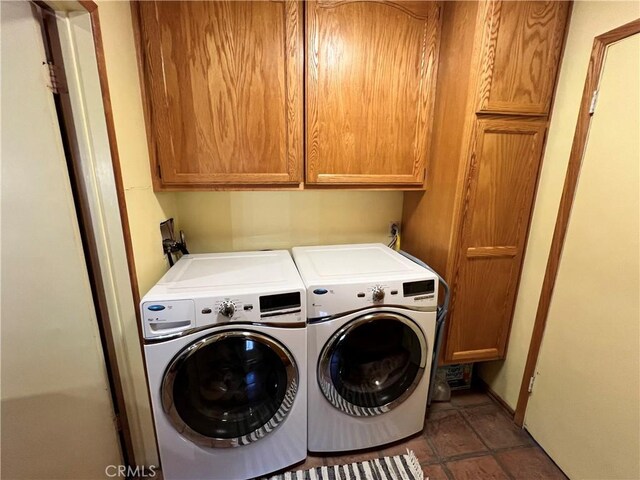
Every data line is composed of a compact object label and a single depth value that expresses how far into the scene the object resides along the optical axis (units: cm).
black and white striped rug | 135
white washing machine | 110
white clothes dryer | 124
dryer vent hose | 144
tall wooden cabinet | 124
